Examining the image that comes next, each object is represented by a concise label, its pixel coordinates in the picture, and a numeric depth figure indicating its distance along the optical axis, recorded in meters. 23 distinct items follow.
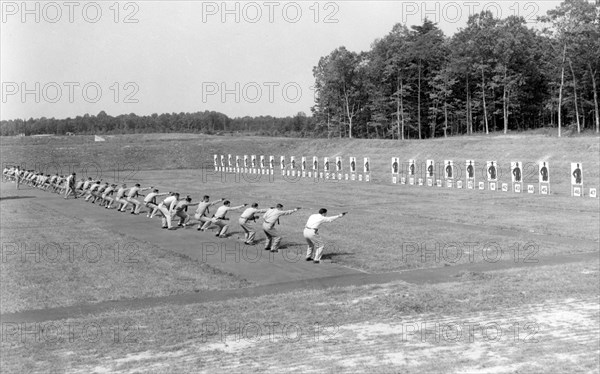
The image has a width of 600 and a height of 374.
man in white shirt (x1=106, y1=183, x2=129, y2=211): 34.78
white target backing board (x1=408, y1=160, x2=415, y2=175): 54.91
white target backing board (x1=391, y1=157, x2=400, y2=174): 56.29
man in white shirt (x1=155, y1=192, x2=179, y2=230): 27.84
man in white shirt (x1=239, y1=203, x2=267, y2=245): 23.14
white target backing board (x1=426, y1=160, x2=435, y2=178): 51.47
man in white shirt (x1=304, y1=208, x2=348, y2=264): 20.08
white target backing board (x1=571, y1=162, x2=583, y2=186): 38.28
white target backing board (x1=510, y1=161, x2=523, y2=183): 42.41
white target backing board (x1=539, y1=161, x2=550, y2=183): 39.59
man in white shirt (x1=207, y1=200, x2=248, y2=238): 25.11
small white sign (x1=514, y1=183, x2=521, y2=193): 42.12
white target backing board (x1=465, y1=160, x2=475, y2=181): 45.81
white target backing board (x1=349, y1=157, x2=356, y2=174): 60.70
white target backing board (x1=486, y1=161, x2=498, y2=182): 44.69
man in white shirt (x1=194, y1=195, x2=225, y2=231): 26.89
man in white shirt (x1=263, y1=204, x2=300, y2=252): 21.86
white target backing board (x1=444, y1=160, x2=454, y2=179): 49.73
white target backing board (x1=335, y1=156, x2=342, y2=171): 62.01
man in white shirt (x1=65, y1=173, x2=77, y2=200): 43.75
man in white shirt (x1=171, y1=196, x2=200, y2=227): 27.61
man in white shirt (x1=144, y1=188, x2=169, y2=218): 30.98
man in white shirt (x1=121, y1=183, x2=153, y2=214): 33.62
